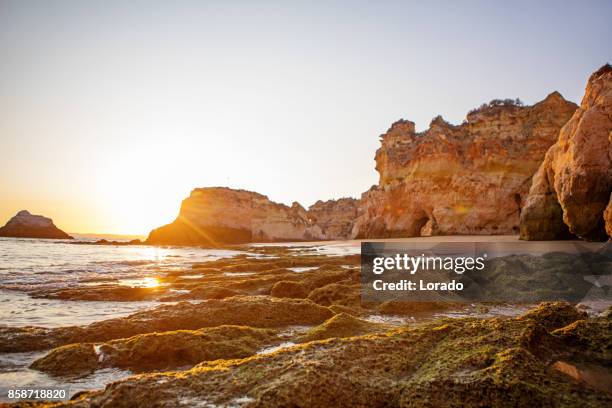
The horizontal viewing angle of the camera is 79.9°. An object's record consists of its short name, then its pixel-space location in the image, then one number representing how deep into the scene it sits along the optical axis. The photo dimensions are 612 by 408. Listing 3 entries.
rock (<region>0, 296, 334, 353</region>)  4.91
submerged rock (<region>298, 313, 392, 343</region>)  4.41
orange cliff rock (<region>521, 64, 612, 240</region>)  13.44
